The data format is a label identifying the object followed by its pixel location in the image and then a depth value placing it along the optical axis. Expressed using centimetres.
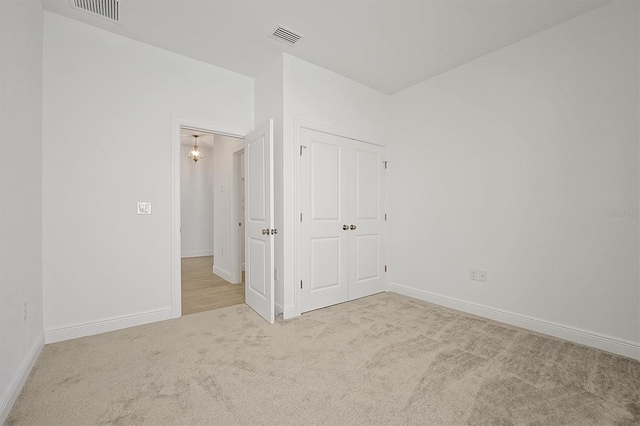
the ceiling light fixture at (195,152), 677
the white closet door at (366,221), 365
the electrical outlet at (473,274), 312
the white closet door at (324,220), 321
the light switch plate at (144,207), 280
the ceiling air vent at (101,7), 227
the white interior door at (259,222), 283
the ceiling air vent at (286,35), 263
